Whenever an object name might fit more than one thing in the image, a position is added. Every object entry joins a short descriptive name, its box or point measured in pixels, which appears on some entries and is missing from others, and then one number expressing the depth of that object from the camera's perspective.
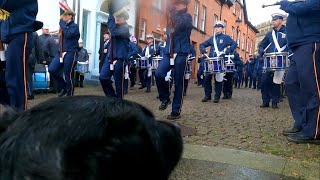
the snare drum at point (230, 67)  7.94
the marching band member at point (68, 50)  5.83
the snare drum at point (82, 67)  8.58
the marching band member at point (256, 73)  11.74
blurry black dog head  0.53
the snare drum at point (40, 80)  6.76
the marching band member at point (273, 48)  6.00
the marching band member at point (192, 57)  8.15
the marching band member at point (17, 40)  2.86
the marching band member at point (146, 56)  9.74
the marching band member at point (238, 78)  16.29
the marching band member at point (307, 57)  3.11
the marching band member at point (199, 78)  13.13
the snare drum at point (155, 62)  9.20
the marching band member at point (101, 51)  7.70
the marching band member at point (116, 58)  4.76
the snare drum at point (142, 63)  10.07
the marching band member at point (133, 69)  9.96
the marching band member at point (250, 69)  17.47
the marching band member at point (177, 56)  4.29
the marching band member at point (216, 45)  7.24
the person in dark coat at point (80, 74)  8.63
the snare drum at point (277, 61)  5.62
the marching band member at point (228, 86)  8.15
